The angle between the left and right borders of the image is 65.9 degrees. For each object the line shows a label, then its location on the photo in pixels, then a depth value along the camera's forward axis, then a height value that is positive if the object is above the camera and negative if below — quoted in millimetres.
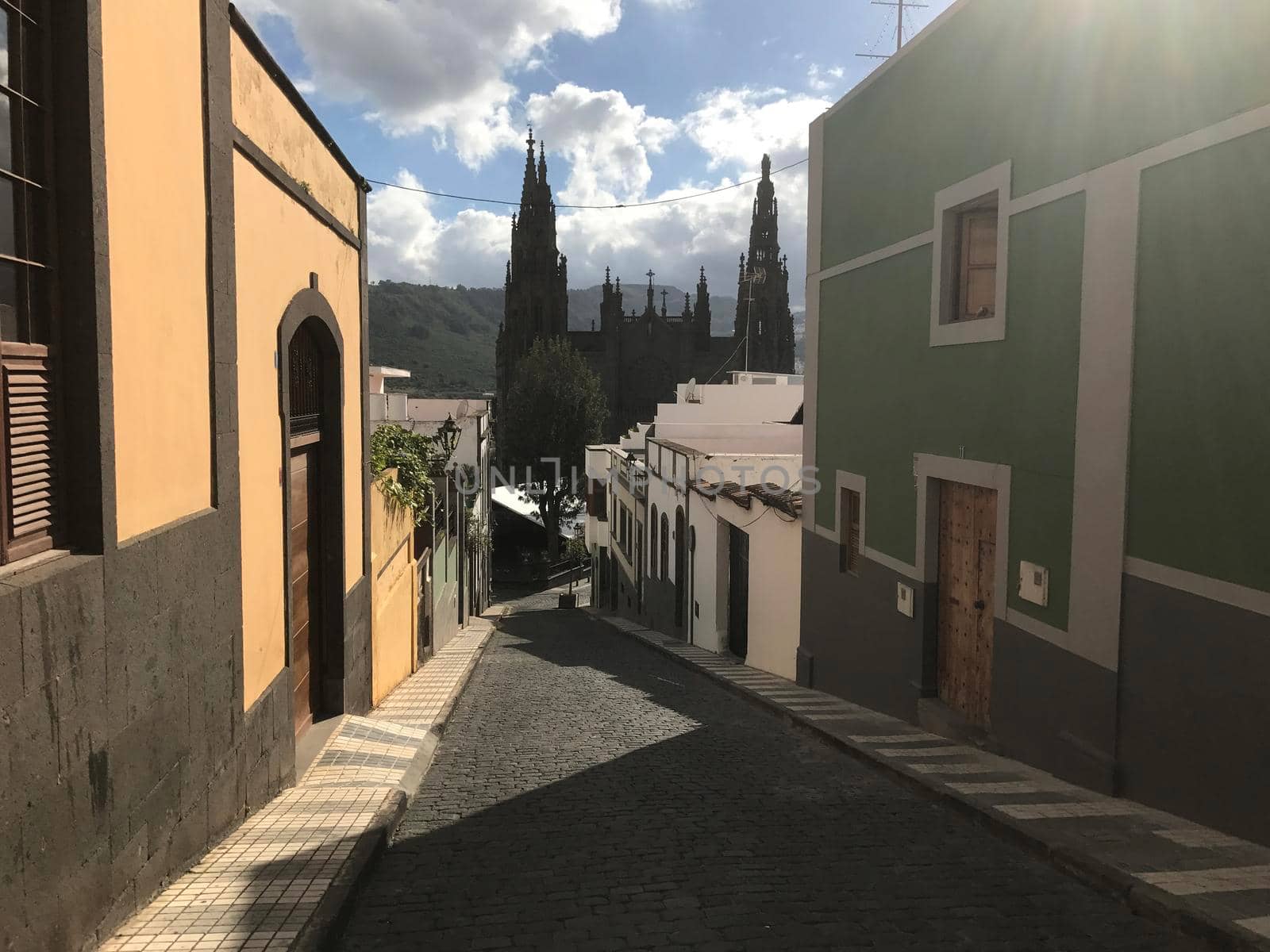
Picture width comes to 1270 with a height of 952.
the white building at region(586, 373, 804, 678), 13523 -1793
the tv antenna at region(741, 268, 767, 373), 65250 +9810
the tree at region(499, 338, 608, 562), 43344 -410
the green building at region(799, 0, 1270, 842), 5039 +228
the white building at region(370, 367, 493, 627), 19406 -1728
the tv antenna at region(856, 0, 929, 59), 12281 +5048
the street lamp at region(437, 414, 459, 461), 16500 -332
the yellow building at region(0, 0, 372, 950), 3322 -159
